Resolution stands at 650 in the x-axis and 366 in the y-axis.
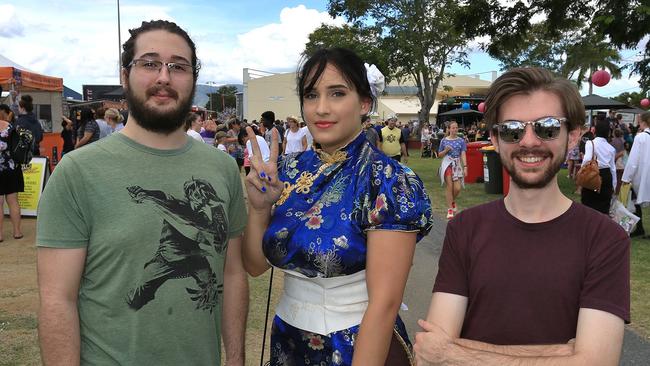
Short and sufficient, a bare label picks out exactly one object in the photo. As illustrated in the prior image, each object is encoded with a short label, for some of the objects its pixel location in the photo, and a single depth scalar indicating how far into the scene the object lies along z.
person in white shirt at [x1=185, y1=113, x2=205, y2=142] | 9.05
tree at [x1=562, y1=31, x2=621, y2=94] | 13.72
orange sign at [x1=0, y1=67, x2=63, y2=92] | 11.11
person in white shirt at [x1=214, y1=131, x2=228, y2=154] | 12.74
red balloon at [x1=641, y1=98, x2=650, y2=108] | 25.45
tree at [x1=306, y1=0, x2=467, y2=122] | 28.50
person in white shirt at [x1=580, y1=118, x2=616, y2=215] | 7.98
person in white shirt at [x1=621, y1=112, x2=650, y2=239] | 8.15
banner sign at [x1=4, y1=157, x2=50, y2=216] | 8.76
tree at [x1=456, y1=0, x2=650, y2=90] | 11.34
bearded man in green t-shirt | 1.63
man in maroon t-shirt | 1.57
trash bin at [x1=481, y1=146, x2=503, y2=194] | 13.19
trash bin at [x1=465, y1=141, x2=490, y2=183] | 16.12
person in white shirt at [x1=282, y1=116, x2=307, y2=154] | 12.21
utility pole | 33.17
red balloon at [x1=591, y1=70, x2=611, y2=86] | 13.95
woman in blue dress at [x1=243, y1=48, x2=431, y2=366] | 1.80
